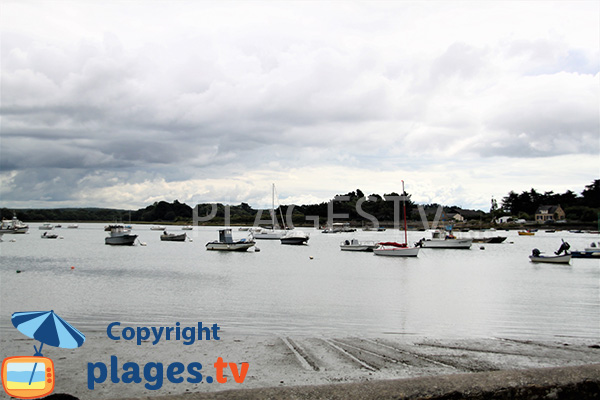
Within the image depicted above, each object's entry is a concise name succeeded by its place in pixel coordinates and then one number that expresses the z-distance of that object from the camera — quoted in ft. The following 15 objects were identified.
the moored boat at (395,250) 201.05
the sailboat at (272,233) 376.48
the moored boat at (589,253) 188.14
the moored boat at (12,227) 422.41
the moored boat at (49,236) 397.15
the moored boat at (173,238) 357.98
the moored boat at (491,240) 332.60
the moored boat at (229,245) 222.69
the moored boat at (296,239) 305.32
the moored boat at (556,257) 164.76
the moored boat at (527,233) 456.04
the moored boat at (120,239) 291.79
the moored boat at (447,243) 268.62
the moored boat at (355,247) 249.96
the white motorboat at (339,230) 587.19
